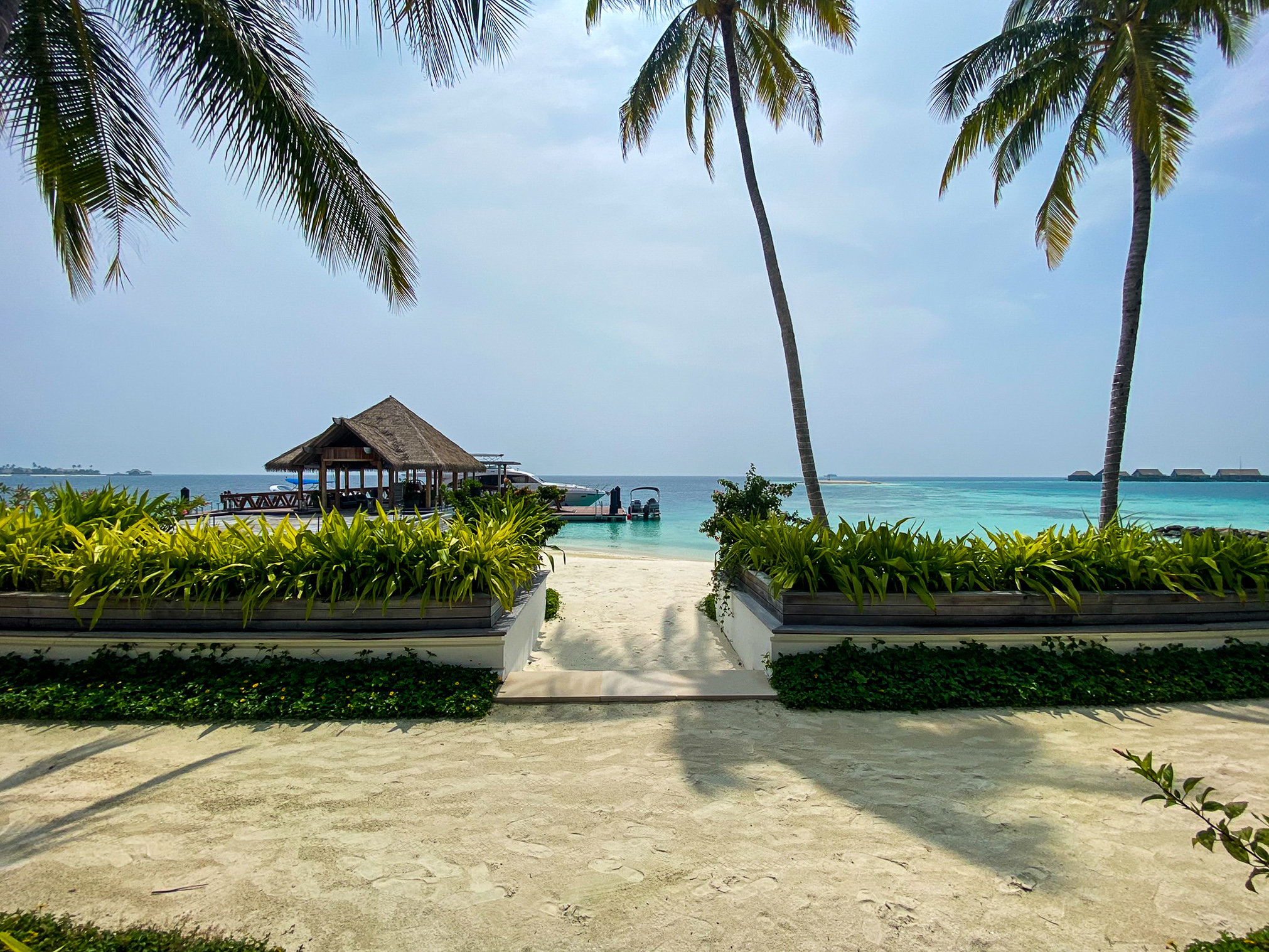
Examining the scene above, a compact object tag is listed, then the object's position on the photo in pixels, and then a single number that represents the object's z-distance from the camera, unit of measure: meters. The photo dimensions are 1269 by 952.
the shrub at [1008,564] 4.57
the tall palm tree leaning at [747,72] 8.45
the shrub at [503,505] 6.47
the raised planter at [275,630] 4.21
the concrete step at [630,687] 4.14
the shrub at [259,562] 4.30
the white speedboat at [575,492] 33.59
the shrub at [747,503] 7.49
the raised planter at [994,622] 4.45
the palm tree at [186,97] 4.14
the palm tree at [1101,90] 7.07
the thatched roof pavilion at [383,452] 17.59
